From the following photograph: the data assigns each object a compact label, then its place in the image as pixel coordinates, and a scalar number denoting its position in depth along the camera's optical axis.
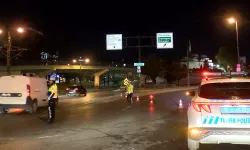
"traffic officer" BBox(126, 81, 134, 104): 27.11
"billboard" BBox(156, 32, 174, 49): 54.28
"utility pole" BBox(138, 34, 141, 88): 60.72
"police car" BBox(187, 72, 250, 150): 7.52
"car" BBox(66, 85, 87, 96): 41.50
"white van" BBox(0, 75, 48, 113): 18.34
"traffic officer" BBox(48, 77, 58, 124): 14.99
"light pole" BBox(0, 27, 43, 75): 29.67
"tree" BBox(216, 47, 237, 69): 79.19
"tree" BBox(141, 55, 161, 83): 103.81
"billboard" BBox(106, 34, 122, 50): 54.88
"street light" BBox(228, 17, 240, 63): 31.31
